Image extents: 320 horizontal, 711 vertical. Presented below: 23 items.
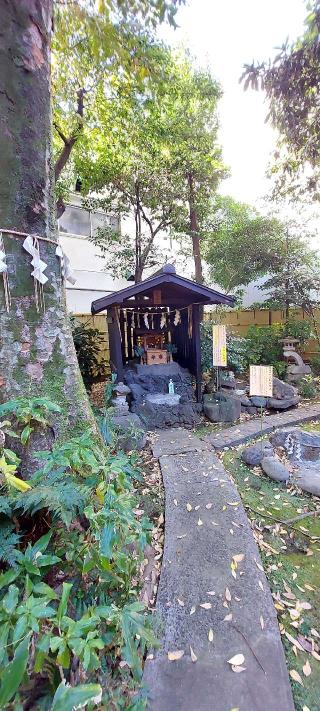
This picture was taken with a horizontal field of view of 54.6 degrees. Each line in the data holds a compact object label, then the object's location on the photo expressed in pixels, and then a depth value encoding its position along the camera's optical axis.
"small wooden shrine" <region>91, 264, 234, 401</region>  5.25
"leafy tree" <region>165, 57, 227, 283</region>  6.79
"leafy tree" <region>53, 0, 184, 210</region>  3.58
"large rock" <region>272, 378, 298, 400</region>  6.32
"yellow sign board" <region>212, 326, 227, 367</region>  5.55
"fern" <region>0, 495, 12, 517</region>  1.22
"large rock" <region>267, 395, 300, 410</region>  6.11
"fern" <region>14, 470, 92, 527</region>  1.23
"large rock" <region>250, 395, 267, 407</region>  6.15
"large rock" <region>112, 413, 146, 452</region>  4.02
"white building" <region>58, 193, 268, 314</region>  10.27
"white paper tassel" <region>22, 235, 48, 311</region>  1.99
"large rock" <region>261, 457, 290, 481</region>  3.65
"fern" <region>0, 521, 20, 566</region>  1.16
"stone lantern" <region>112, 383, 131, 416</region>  5.21
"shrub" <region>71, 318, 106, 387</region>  7.18
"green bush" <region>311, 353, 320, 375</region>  8.43
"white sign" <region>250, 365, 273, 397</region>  4.29
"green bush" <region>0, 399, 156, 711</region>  0.88
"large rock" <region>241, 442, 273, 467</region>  4.04
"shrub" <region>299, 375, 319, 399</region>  6.89
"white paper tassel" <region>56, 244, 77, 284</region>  2.24
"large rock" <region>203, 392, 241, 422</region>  5.66
